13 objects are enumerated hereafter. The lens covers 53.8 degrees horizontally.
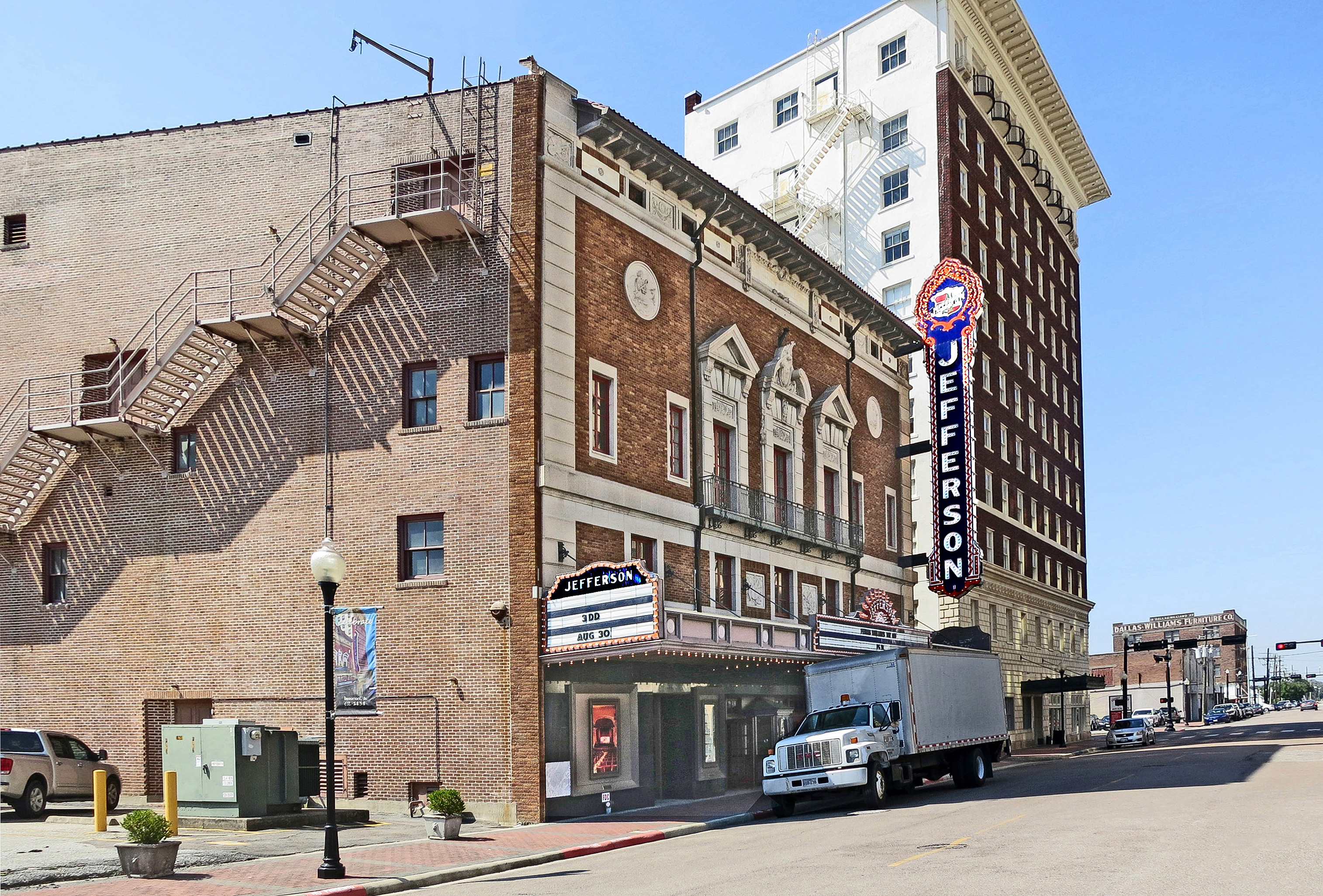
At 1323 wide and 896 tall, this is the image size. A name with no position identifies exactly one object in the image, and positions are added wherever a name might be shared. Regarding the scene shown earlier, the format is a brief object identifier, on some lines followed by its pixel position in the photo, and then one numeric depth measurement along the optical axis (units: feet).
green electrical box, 77.61
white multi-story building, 199.41
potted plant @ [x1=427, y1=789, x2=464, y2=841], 75.00
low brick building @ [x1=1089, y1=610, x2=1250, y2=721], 516.73
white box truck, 90.43
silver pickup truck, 82.07
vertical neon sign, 154.61
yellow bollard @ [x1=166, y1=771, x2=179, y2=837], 71.15
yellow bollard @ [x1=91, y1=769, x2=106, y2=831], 73.67
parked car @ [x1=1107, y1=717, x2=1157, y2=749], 220.64
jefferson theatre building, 90.68
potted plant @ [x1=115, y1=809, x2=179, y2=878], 57.11
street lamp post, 59.00
